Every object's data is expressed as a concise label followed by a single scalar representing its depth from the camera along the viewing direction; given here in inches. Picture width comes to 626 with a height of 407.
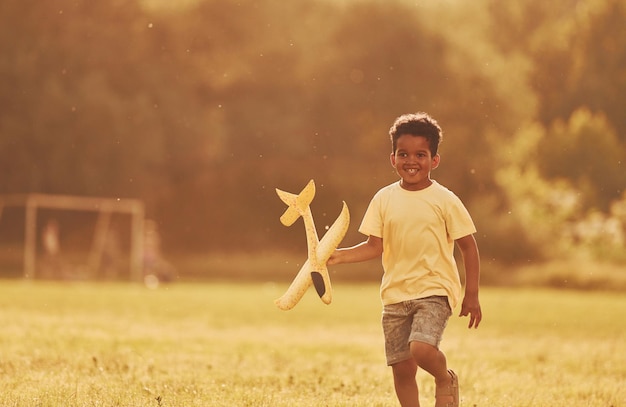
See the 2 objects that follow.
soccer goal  2888.8
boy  453.4
